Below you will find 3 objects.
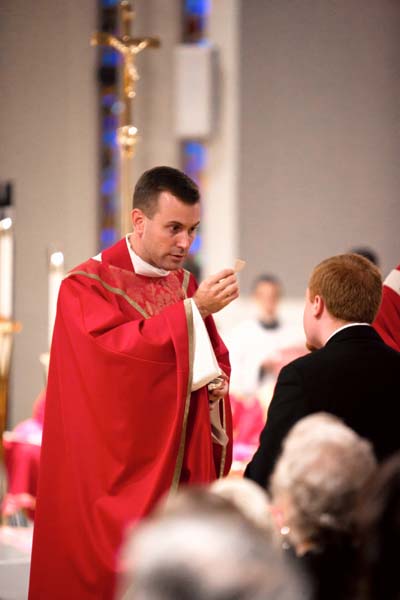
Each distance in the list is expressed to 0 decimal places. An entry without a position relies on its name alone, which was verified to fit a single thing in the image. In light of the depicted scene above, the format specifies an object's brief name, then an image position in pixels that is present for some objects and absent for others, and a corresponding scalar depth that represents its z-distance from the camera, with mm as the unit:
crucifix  10548
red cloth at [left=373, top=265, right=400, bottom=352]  7539
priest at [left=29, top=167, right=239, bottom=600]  6550
